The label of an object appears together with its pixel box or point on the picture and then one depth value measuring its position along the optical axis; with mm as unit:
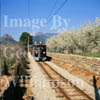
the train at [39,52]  26656
